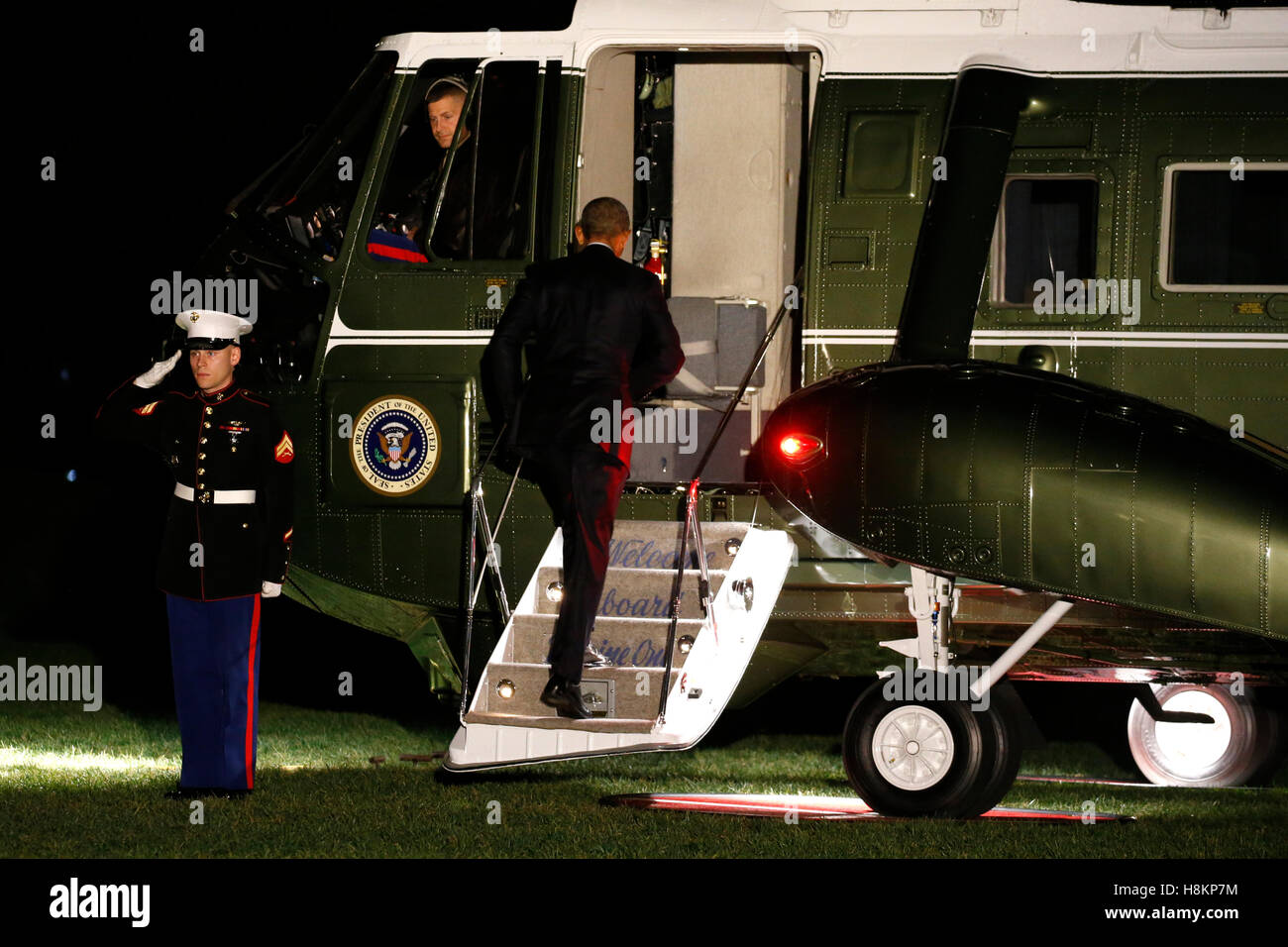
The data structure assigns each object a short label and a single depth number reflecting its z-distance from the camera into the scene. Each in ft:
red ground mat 46.09
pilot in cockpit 49.32
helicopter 42.93
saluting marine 44.45
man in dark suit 43.70
